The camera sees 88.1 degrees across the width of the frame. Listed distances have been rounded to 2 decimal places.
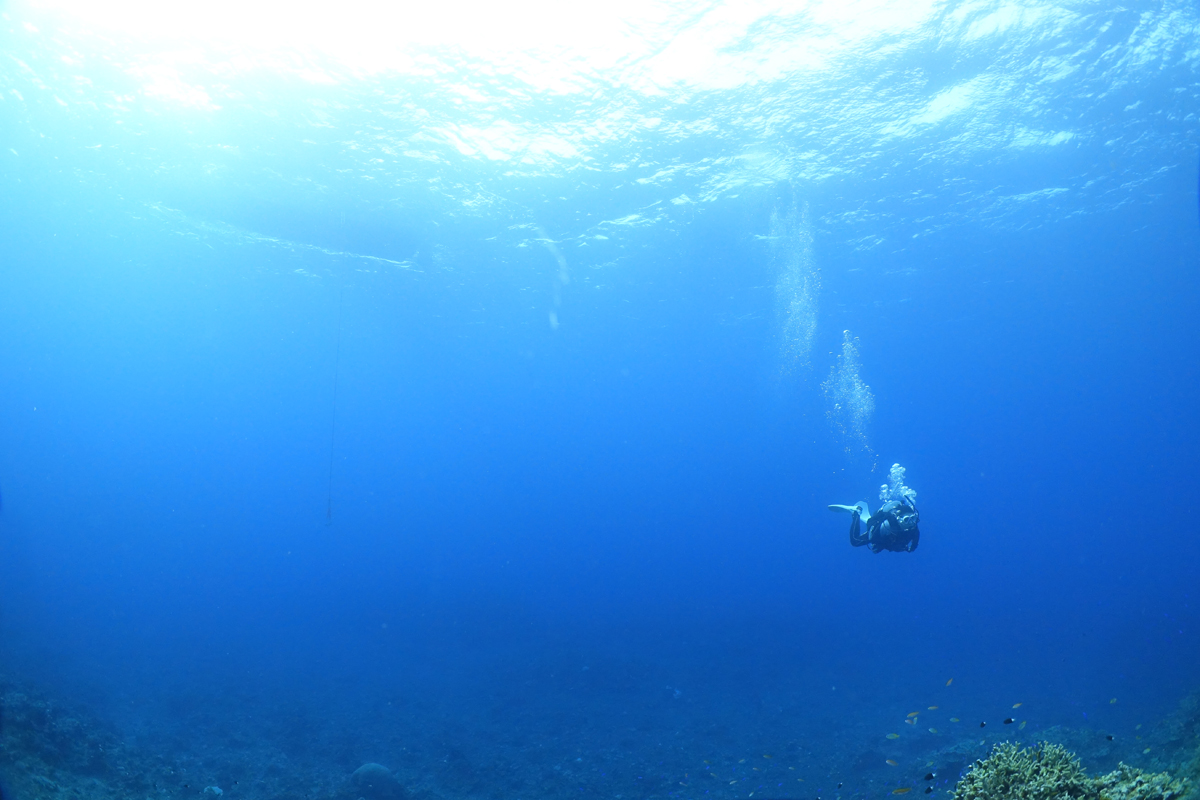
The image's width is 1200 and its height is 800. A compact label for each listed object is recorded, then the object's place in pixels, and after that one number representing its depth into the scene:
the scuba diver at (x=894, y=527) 11.19
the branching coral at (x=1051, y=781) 4.42
